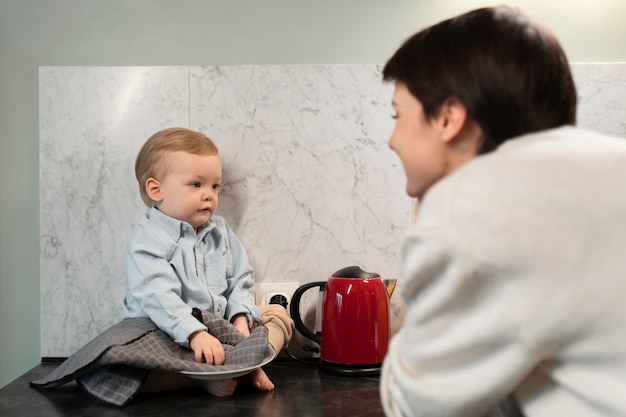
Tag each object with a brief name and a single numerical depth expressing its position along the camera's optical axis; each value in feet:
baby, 4.83
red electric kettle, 5.08
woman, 2.23
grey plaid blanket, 4.41
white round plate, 4.40
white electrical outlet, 5.63
